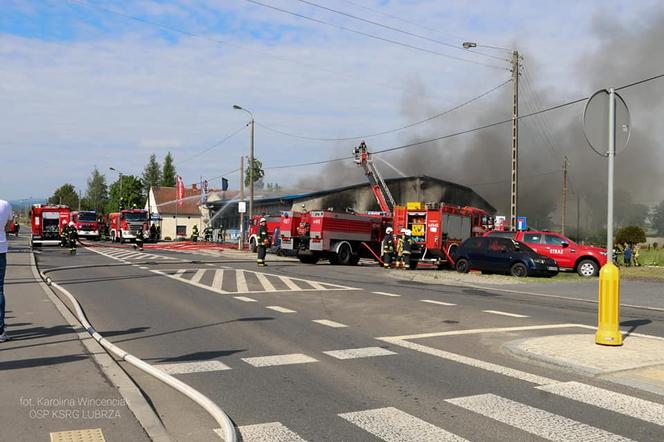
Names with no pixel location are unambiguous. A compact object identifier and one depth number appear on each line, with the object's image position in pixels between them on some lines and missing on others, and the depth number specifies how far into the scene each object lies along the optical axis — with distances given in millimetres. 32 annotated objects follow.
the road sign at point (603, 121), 7824
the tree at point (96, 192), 127438
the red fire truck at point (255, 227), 31294
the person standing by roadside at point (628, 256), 31095
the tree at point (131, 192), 91812
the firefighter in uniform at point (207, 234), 50156
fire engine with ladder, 23656
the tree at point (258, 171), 105000
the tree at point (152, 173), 123750
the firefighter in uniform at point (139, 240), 32812
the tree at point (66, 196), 131875
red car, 21047
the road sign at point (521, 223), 29153
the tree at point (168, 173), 125188
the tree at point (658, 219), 94575
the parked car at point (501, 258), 19656
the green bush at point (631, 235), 54688
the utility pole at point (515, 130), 26003
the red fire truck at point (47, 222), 38594
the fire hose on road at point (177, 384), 4304
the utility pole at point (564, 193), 46750
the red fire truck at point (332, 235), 25250
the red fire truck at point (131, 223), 46094
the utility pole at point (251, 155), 34750
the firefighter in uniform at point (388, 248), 24094
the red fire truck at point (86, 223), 46219
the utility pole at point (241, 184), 36012
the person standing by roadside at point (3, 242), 7319
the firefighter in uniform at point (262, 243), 22234
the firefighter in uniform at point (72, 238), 27594
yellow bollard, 7254
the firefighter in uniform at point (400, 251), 23078
